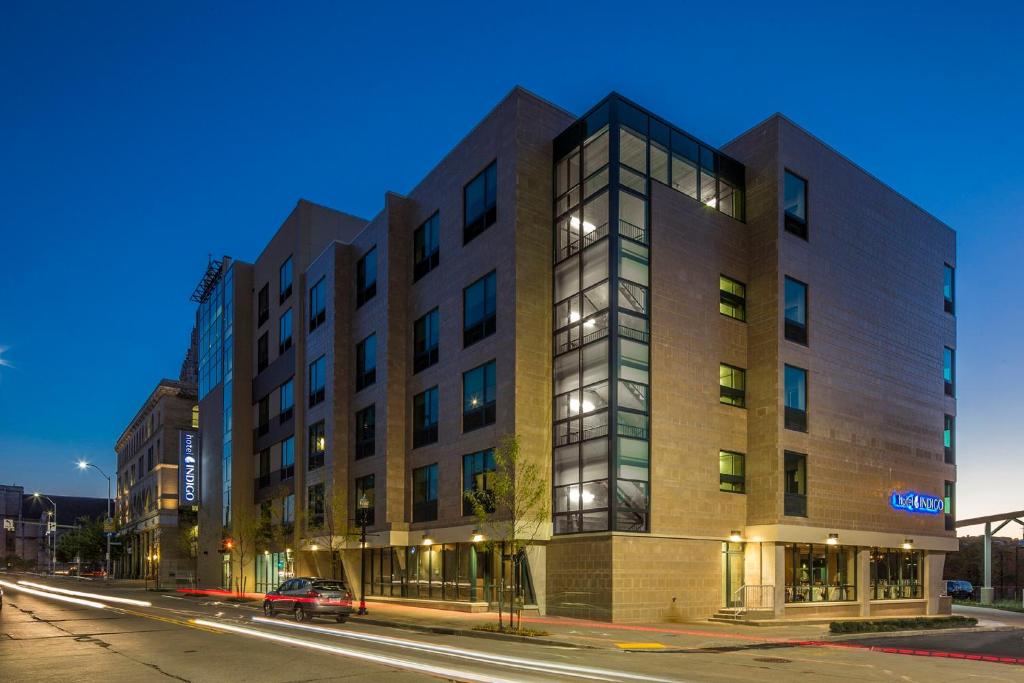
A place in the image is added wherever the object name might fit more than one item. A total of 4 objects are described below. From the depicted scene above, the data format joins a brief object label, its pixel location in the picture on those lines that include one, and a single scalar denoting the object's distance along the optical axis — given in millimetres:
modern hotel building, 31016
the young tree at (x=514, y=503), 26297
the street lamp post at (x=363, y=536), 31662
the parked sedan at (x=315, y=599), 29328
